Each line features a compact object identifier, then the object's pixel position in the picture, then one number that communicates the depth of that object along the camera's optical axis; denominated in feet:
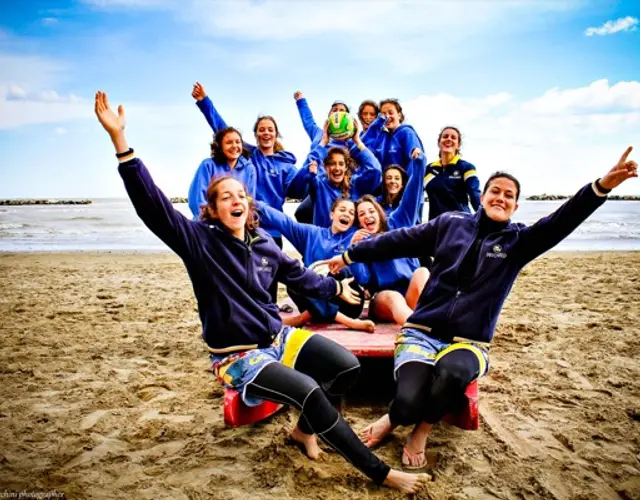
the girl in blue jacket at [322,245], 14.16
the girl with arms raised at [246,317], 8.67
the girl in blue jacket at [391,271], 14.19
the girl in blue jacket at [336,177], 18.31
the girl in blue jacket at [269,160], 19.67
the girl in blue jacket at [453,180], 20.74
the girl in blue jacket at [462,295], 9.59
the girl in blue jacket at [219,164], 17.34
